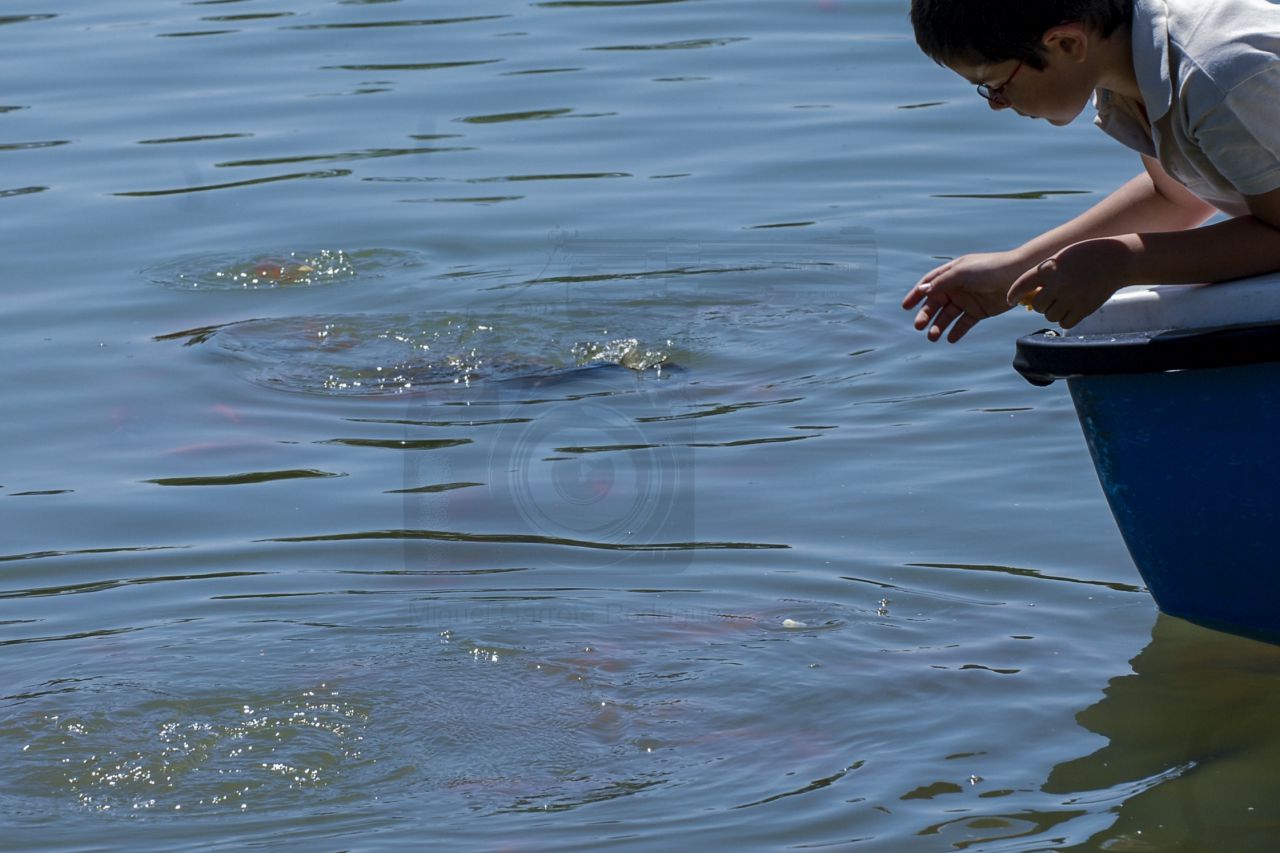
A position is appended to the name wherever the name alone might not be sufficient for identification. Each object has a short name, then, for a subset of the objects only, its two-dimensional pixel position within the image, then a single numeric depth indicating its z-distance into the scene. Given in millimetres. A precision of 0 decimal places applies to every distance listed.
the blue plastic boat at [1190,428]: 7625
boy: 7273
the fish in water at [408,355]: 12937
